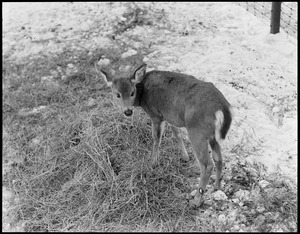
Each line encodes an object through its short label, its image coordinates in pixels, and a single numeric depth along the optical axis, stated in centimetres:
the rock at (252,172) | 504
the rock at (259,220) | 435
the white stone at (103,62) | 739
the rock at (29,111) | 647
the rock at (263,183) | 486
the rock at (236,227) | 434
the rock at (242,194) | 472
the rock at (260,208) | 452
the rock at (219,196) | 477
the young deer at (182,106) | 452
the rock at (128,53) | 755
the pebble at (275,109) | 616
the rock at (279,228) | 428
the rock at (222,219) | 445
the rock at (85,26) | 829
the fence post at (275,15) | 776
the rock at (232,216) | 445
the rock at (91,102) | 648
